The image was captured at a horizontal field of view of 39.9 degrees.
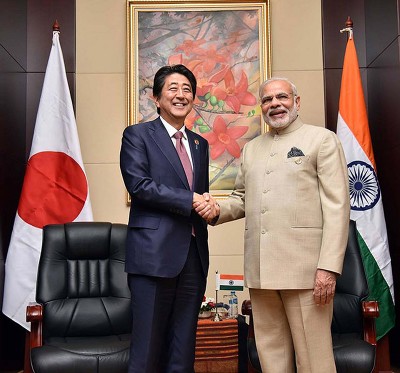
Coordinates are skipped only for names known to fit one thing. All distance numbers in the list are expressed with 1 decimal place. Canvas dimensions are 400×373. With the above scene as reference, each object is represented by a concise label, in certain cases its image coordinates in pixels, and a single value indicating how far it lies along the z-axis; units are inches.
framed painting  163.8
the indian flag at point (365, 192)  141.9
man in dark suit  87.7
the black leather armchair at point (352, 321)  97.9
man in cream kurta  91.0
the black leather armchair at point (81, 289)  112.7
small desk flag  138.9
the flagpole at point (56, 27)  157.6
